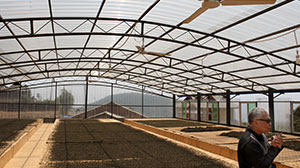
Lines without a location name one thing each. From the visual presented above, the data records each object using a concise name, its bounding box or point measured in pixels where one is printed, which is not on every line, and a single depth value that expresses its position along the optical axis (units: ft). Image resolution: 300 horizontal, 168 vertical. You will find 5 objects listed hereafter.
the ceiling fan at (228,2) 16.06
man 7.67
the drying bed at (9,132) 29.99
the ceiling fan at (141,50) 33.62
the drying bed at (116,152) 23.24
